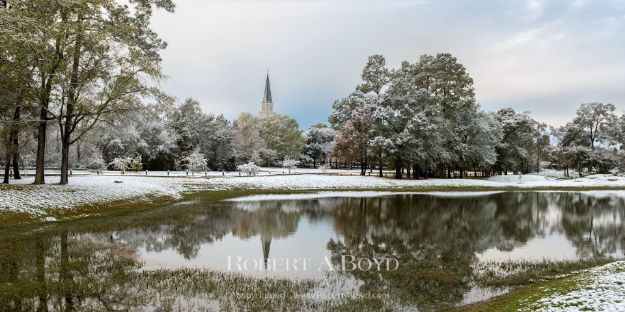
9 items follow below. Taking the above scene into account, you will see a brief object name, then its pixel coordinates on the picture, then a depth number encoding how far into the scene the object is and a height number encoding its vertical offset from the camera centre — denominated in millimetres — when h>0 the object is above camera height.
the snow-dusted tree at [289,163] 89312 +979
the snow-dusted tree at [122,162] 63109 +698
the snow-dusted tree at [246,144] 100250 +6064
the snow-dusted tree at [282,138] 123000 +8885
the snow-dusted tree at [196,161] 66725 +1009
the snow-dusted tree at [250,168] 69562 -107
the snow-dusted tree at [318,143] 134500 +7955
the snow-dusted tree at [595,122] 86312 +9758
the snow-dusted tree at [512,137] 87000 +6705
